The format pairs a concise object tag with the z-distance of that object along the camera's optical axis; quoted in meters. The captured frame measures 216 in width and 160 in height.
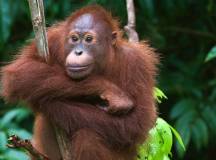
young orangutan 7.09
